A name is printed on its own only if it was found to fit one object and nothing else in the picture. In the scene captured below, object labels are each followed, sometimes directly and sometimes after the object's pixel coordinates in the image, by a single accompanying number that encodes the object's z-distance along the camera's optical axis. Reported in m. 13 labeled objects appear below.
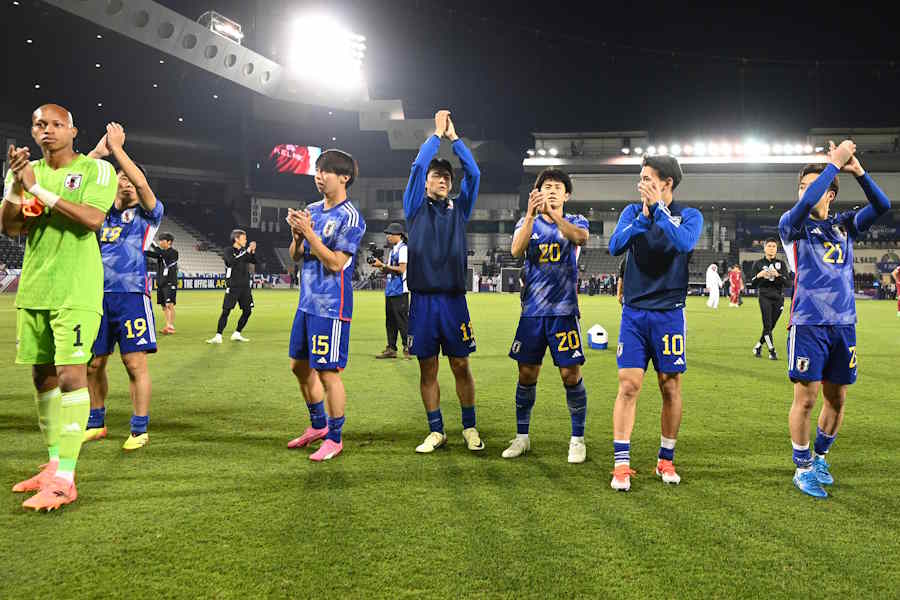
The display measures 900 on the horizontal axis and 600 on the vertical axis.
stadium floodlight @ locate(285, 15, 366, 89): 47.70
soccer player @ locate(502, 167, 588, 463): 4.84
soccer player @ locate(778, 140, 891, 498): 4.24
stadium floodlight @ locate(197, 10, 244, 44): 36.47
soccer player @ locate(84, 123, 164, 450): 5.25
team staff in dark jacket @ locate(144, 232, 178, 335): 13.23
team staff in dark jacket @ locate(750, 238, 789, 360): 10.95
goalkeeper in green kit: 3.84
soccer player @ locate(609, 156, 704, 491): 4.32
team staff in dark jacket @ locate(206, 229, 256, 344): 13.30
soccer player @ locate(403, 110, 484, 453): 4.99
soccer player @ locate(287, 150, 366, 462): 4.89
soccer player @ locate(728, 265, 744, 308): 30.77
